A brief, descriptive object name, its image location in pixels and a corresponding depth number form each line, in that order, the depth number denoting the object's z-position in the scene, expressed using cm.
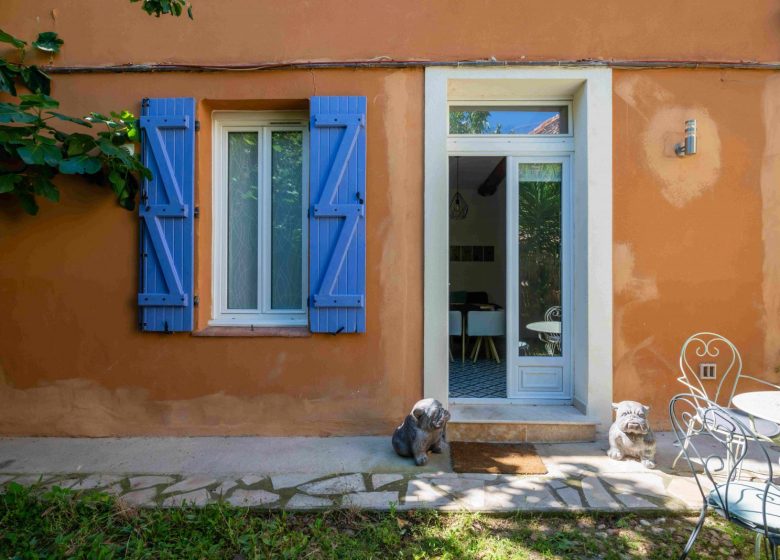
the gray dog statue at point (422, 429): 315
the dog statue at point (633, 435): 309
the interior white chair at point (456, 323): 597
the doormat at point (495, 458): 311
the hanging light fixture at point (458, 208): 778
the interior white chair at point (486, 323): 592
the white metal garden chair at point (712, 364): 368
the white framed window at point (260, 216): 398
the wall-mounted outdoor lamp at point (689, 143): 356
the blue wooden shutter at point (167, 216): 365
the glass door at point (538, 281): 404
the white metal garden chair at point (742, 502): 178
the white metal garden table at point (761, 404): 235
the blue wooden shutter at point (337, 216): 364
